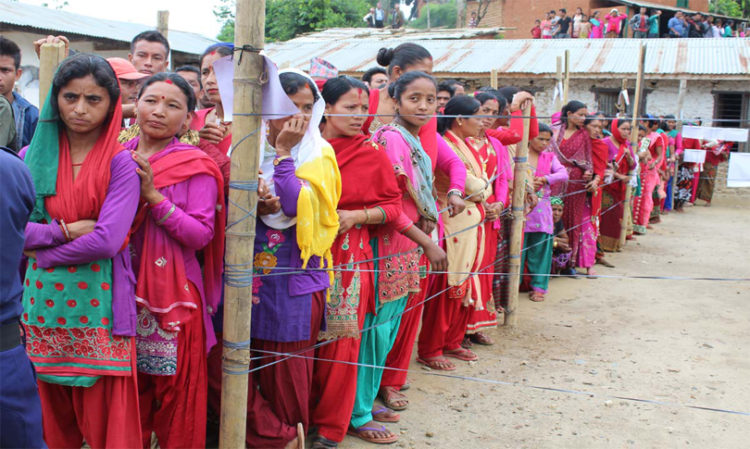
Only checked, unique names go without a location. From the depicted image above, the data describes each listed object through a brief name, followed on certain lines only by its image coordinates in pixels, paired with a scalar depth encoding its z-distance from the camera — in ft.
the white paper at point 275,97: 7.90
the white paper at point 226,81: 7.88
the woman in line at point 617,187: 28.78
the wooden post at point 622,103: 31.45
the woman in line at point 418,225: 12.84
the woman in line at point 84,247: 7.37
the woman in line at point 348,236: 10.32
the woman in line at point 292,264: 9.14
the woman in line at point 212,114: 9.46
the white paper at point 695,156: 43.29
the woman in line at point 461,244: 14.70
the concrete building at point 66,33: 39.63
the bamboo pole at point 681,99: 49.52
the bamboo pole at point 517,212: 17.46
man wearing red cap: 11.52
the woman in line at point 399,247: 11.42
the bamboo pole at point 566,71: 25.21
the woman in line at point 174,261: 8.11
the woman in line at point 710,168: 47.75
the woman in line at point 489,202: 15.83
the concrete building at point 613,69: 50.67
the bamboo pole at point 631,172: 29.12
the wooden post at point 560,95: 23.67
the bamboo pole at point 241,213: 7.61
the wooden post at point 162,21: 18.84
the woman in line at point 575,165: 23.41
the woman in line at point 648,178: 34.73
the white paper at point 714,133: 30.42
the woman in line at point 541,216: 20.08
